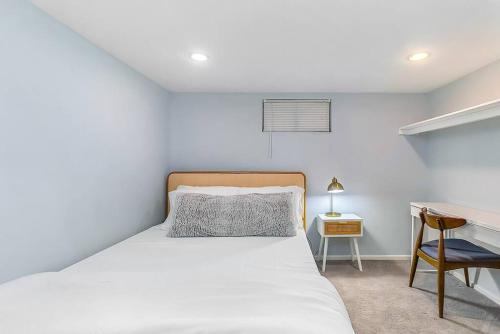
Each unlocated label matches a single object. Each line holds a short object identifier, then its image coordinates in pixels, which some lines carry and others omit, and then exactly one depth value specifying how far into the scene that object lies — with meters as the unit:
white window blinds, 3.54
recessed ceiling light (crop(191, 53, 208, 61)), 2.28
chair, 2.15
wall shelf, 2.06
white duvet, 0.99
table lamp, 3.22
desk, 2.04
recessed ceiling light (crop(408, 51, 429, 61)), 2.24
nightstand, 3.10
